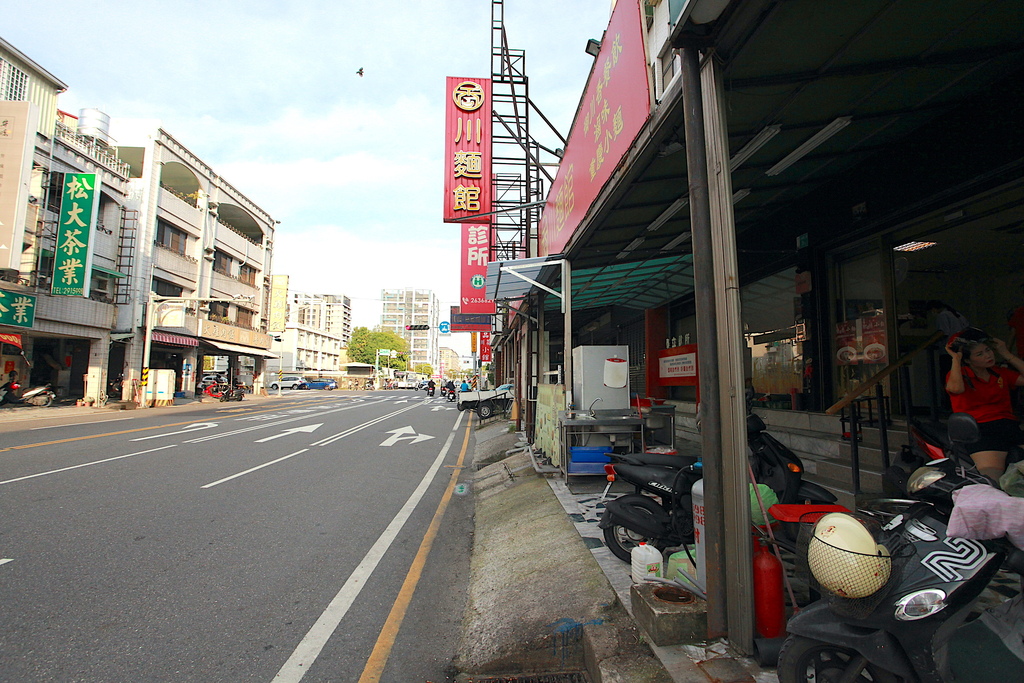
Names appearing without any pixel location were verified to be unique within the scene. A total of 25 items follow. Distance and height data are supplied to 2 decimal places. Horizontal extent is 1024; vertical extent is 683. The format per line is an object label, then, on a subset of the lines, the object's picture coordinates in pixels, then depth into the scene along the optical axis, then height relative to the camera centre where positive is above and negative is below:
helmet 2.05 -0.66
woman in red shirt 3.64 -0.02
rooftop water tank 27.06 +13.37
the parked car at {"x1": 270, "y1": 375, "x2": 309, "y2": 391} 61.81 +0.52
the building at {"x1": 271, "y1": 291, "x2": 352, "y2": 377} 78.44 +6.39
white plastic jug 3.34 -1.09
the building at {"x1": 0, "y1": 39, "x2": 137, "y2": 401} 19.80 +6.46
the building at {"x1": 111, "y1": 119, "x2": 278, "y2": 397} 28.00 +7.88
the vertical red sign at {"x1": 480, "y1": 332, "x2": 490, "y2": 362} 37.80 +3.06
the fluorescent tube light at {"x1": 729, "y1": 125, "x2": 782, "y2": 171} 4.32 +2.09
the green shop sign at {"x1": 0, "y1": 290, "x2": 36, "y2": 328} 20.59 +3.02
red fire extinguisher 2.64 -1.03
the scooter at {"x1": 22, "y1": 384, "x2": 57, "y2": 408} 22.77 -0.46
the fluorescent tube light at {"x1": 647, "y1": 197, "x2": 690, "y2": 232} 5.88 +2.06
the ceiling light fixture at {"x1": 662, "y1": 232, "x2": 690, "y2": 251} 7.35 +2.09
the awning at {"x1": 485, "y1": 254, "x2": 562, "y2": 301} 8.69 +1.98
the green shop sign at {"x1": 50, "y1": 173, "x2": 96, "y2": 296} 21.62 +6.13
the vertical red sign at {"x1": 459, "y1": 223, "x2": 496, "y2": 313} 19.19 +4.62
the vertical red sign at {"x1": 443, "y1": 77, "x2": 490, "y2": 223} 15.04 +6.82
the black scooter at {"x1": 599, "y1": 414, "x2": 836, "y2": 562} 4.04 -0.79
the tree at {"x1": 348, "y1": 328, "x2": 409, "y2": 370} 89.81 +7.32
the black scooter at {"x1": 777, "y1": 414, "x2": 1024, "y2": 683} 2.07 -0.84
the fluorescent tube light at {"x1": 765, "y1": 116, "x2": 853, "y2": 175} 4.45 +2.21
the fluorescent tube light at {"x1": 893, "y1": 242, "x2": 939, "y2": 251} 6.14 +1.66
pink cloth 2.06 -0.49
